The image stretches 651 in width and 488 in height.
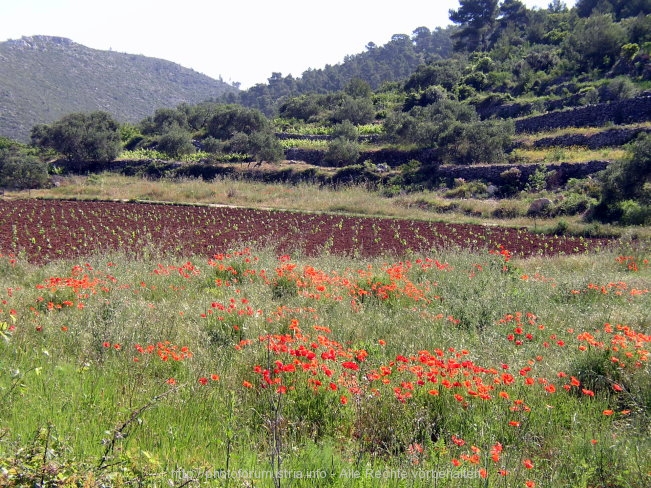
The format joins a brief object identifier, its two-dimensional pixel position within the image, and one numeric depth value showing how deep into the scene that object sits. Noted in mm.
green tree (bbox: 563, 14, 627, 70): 40188
